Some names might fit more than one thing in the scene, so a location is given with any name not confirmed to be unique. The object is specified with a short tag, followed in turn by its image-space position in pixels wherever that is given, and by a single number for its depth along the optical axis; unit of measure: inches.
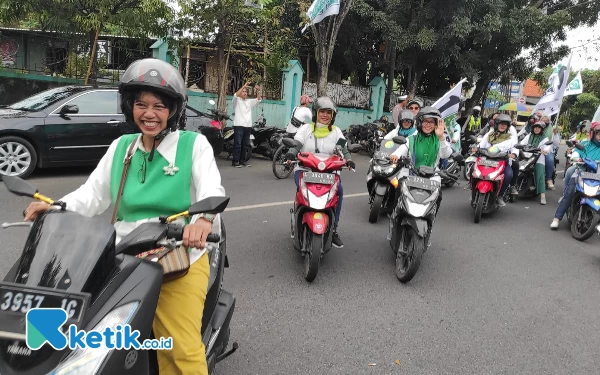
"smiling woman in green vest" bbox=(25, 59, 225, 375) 73.2
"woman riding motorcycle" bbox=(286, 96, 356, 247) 189.8
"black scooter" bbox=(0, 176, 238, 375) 51.1
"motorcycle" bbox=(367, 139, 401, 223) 241.6
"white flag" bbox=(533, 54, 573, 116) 363.3
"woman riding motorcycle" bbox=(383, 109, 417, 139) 286.5
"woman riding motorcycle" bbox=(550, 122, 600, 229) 246.2
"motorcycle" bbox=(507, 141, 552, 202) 317.7
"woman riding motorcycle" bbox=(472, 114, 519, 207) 273.7
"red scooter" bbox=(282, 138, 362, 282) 156.2
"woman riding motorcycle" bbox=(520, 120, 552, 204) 330.6
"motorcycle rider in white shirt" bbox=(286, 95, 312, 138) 362.0
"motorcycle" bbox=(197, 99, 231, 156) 358.6
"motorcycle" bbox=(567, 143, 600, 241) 232.4
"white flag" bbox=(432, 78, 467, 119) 256.6
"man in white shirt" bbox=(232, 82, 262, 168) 377.1
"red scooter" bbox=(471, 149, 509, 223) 253.3
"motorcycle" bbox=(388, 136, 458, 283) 162.6
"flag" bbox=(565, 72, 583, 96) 464.4
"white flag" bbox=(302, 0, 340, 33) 424.2
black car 266.4
